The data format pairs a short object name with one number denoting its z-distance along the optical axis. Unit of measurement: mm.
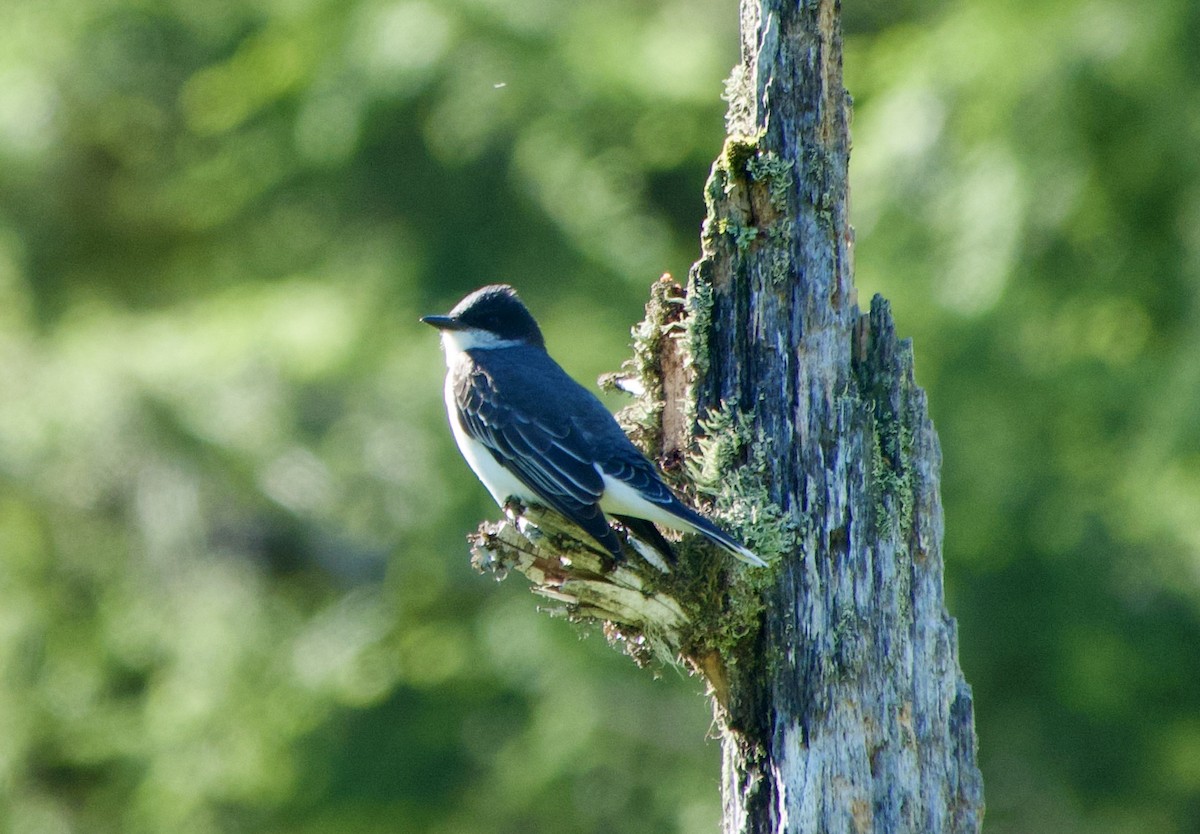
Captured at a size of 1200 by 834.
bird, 9539
